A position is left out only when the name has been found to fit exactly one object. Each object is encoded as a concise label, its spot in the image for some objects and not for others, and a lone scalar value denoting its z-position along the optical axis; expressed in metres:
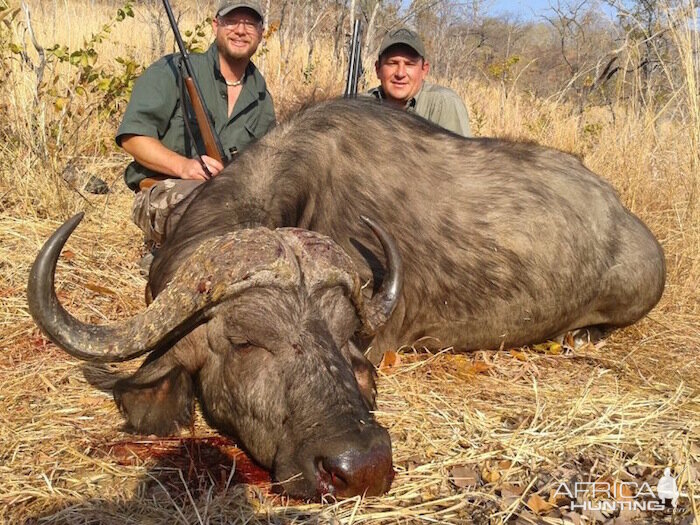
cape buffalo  2.53
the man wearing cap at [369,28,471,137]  5.84
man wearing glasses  4.61
